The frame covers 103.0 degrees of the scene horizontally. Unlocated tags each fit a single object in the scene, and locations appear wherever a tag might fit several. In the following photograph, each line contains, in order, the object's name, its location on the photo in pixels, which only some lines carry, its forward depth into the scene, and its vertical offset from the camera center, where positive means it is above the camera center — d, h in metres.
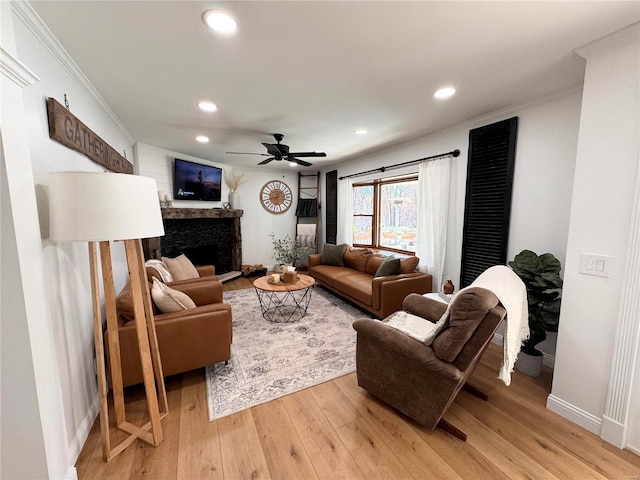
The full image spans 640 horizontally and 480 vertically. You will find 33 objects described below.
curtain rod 3.05 +0.74
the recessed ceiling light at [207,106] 2.35 +1.03
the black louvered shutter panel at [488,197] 2.59 +0.19
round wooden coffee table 3.11 -1.33
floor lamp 1.20 -0.10
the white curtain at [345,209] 4.99 +0.11
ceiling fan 3.13 +0.79
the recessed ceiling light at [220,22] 1.28 +1.00
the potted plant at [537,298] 2.01 -0.70
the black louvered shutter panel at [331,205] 5.49 +0.21
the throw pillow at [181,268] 3.23 -0.70
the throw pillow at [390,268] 3.36 -0.70
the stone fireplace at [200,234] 4.19 -0.36
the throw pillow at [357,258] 4.21 -0.73
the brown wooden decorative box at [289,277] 3.23 -0.79
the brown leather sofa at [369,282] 3.05 -0.94
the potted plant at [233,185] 5.33 +0.63
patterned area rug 1.99 -1.37
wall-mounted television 4.32 +0.61
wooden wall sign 1.44 +0.55
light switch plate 1.56 -0.31
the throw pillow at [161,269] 2.78 -0.63
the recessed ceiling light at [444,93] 2.11 +1.03
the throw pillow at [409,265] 3.37 -0.67
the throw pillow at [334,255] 4.61 -0.73
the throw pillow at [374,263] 3.96 -0.76
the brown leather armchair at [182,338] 1.81 -0.93
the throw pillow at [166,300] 2.06 -0.69
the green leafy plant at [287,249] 5.38 -0.78
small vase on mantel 5.34 +0.31
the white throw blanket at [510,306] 1.48 -0.57
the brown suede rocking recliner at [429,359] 1.40 -0.91
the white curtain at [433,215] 3.18 -0.01
